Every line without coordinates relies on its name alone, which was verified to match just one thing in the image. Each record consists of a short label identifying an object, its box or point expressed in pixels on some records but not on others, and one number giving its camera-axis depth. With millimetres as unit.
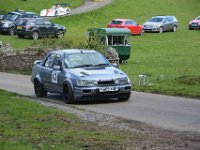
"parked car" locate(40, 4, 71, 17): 69938
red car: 56369
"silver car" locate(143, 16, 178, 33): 59469
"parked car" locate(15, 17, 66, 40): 50406
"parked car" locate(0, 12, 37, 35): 53531
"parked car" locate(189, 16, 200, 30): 61844
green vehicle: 37328
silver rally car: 16969
